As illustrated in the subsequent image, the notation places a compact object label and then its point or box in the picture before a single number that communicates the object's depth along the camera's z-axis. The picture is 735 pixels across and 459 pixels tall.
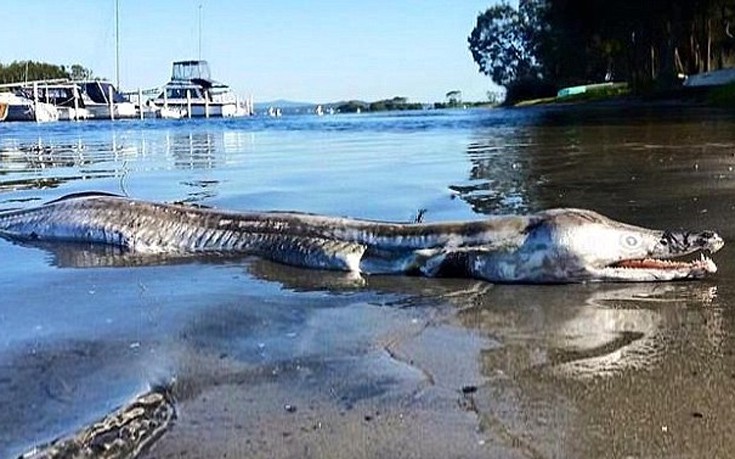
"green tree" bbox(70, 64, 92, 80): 132.00
